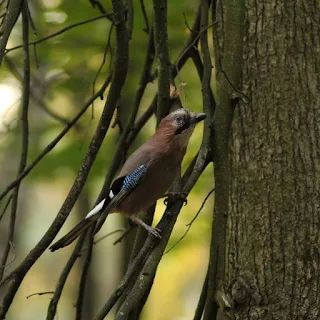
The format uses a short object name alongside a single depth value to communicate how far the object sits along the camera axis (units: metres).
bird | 8.37
